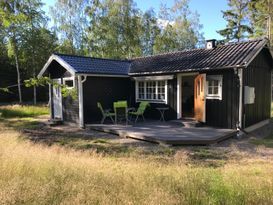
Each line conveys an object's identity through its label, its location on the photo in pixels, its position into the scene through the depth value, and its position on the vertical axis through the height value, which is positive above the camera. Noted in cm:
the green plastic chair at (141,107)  1024 -66
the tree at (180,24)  2581 +761
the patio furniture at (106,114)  1008 -91
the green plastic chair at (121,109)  997 -70
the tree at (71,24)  2268 +672
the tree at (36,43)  1962 +431
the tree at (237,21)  2306 +725
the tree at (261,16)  1631 +579
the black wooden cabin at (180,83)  845 +38
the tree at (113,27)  2233 +627
